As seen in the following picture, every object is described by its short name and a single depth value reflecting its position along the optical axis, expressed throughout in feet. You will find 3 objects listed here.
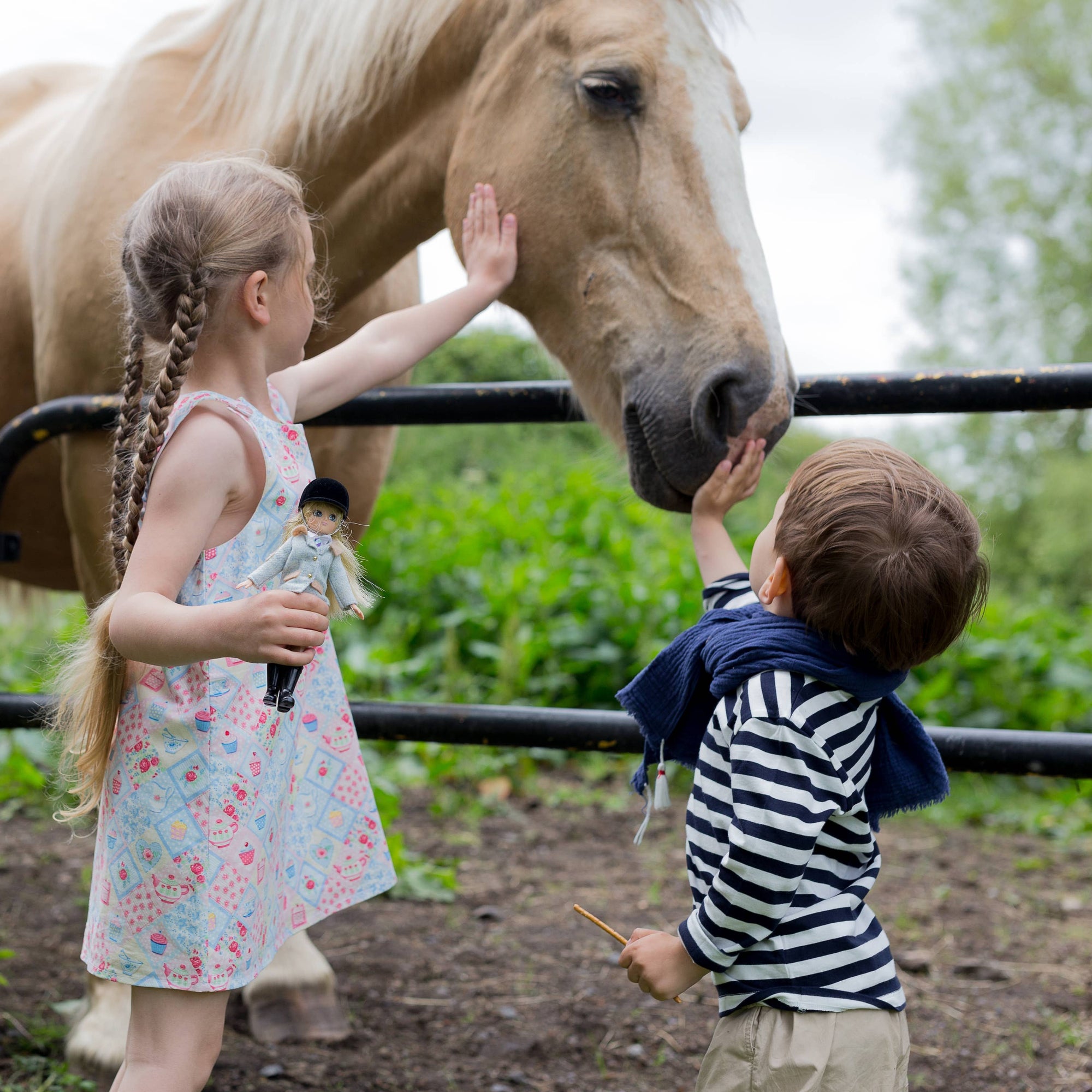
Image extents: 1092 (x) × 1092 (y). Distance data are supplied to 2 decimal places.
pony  5.46
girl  3.74
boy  3.60
